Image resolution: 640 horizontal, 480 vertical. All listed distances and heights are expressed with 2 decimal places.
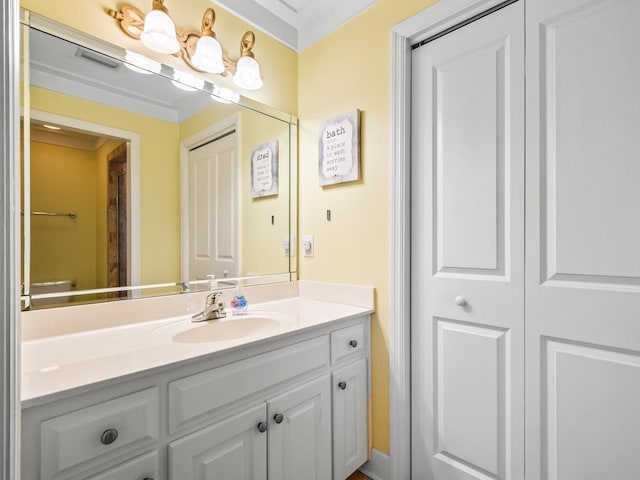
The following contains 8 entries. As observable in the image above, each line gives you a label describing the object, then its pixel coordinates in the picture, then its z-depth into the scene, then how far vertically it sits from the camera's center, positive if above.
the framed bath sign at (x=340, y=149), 1.59 +0.48
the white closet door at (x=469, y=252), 1.18 -0.05
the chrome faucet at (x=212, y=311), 1.35 -0.30
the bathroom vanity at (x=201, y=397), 0.72 -0.44
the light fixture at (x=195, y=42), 1.25 +0.86
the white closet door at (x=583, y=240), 0.97 +0.00
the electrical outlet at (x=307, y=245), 1.82 -0.02
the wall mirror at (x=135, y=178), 1.09 +0.27
